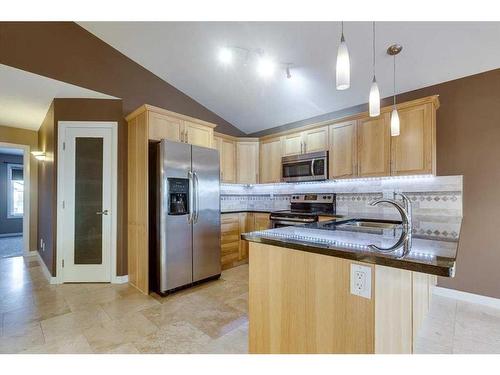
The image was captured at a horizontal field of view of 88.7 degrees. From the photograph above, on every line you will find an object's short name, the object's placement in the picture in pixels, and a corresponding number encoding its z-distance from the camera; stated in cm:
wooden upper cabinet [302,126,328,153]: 373
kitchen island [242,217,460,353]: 103
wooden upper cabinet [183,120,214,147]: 336
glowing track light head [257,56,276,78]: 301
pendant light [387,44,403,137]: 220
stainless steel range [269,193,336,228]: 349
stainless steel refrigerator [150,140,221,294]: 289
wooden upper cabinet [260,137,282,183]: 427
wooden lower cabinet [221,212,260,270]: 390
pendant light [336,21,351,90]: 132
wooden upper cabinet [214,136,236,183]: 425
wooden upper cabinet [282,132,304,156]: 400
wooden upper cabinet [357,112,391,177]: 312
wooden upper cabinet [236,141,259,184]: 451
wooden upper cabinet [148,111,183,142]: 300
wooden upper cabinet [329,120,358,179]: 341
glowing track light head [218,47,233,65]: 298
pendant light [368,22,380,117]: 176
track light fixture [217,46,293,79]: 294
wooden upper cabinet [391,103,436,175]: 281
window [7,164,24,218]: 702
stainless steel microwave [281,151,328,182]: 368
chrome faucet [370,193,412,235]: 120
